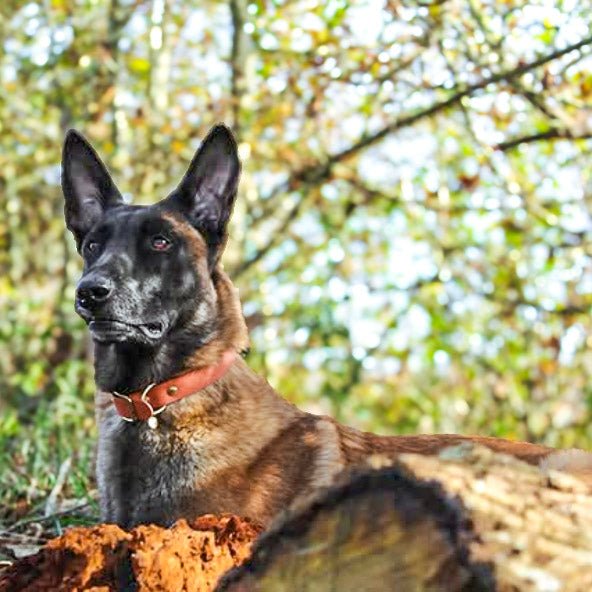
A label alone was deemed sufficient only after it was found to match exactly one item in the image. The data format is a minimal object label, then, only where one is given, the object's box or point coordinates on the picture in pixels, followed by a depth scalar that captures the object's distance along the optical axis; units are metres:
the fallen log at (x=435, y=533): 2.04
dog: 3.86
